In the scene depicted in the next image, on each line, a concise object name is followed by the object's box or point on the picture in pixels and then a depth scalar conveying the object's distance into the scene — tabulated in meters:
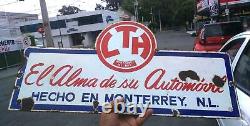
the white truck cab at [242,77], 1.36
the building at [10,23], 31.02
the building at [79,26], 35.35
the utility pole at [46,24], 10.22
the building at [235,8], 13.48
